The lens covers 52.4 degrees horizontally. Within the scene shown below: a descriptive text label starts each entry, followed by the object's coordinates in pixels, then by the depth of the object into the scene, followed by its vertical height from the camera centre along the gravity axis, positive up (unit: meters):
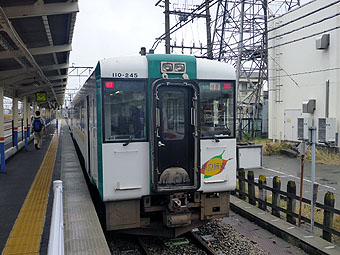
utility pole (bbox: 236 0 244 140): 14.61 +3.26
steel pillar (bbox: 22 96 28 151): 18.38 +0.28
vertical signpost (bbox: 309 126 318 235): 6.34 -1.39
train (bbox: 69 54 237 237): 5.43 -0.42
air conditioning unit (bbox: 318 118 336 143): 15.37 -0.65
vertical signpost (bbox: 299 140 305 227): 6.79 -0.66
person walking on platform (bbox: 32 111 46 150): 15.90 -0.60
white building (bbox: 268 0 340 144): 16.28 +2.22
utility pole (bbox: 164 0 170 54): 16.06 +4.30
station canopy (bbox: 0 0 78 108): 7.41 +2.25
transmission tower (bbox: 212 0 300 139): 18.29 +4.91
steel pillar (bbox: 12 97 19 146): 14.95 -0.19
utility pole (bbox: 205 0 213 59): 16.07 +3.74
